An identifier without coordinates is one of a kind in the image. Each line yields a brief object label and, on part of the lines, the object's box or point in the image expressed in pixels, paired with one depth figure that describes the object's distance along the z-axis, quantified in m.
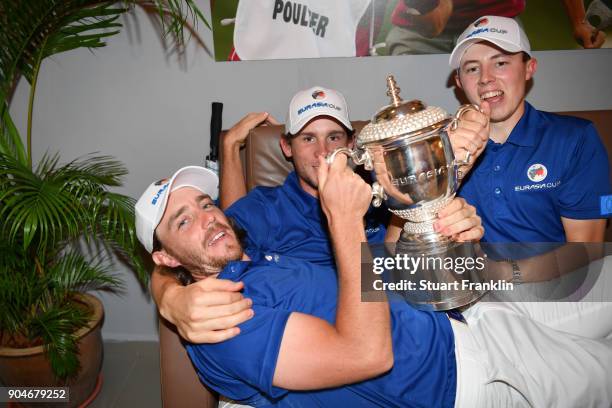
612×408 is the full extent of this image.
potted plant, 1.58
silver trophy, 1.01
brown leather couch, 1.31
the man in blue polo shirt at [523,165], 1.53
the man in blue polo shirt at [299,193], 1.69
